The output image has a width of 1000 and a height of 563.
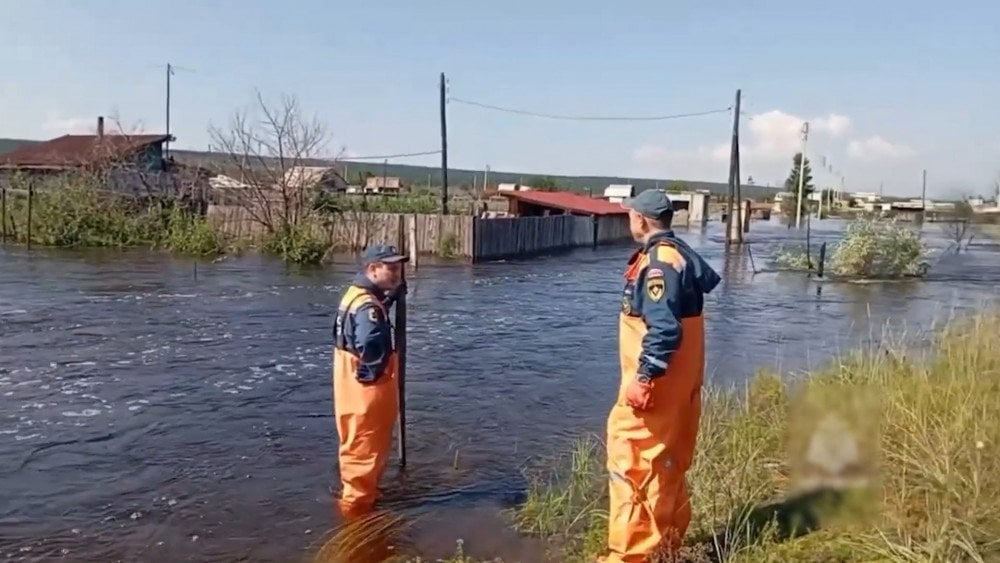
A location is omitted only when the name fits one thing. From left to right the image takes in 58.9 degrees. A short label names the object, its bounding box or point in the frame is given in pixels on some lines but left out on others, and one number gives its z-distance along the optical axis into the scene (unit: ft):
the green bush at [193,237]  90.07
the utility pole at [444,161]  107.45
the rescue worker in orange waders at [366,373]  19.03
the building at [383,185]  211.98
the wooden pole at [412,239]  81.19
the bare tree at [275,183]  91.50
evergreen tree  249.41
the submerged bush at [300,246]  83.82
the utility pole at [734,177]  126.93
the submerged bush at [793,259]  91.68
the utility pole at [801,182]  188.03
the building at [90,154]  106.07
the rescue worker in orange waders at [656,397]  14.14
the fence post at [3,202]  93.81
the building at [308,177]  91.71
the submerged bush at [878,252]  84.12
